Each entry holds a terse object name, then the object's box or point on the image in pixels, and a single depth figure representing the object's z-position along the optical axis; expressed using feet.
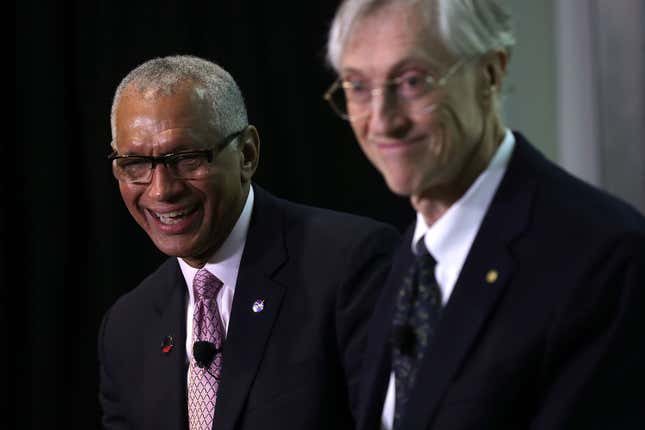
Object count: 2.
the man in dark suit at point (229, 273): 14.43
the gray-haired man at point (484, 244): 13.13
